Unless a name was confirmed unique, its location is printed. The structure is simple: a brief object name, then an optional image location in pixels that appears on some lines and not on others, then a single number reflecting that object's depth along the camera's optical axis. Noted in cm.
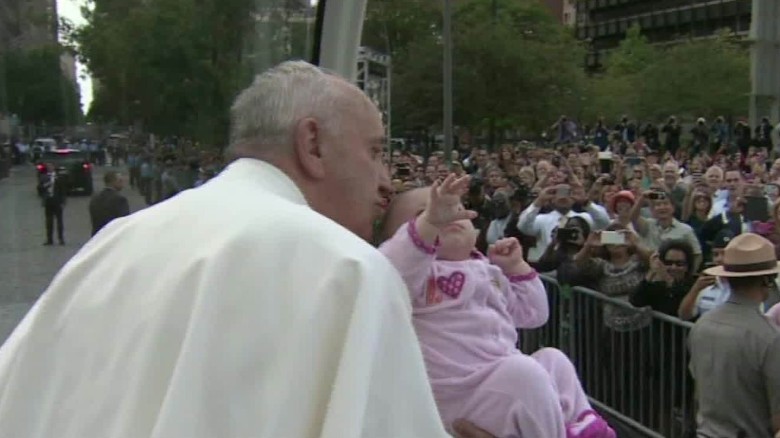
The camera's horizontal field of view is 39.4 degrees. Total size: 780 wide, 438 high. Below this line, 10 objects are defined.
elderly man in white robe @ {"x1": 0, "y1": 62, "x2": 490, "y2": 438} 143
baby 306
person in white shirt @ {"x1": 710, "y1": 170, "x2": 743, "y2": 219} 989
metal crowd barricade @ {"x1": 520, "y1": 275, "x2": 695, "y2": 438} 639
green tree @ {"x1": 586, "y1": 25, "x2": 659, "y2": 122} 3994
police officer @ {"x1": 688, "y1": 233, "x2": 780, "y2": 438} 462
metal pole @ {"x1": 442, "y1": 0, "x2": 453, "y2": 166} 1721
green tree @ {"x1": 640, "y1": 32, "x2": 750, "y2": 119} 3725
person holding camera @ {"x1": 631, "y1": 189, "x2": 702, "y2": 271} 805
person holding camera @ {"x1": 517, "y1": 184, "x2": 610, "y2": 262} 887
